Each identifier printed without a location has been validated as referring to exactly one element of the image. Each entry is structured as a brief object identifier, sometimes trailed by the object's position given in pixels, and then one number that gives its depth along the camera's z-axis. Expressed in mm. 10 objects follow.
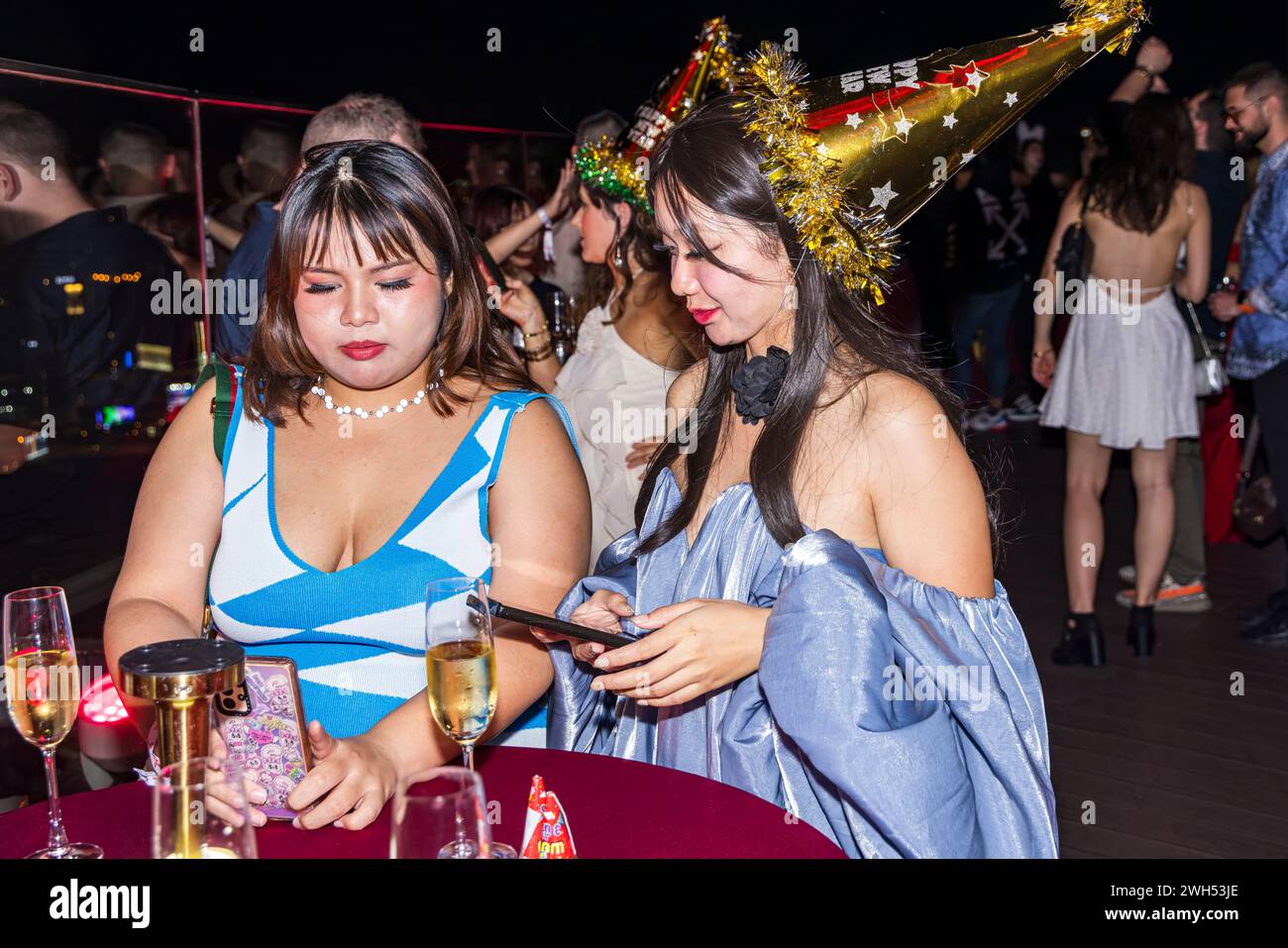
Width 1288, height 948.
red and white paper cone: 1242
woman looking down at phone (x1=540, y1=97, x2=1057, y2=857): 1477
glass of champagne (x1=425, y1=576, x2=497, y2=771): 1297
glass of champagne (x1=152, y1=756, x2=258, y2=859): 917
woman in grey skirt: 4270
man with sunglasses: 4094
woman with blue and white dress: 1761
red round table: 1318
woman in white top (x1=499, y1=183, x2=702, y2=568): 3336
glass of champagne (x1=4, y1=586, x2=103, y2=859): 1401
